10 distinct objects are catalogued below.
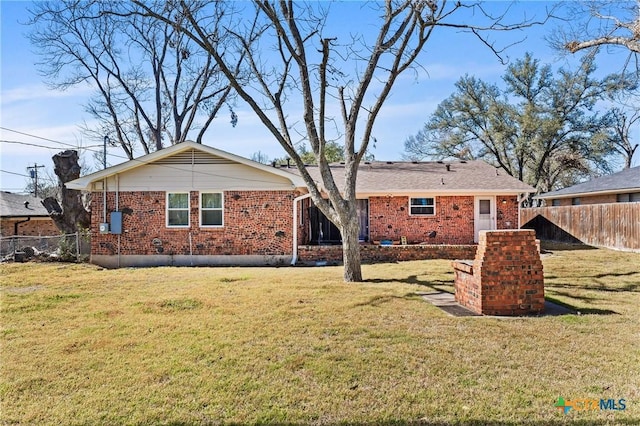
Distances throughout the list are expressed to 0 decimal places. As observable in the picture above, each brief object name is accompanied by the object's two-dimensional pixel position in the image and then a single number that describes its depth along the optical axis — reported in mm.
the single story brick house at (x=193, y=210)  14484
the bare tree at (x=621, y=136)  29781
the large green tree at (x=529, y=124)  29438
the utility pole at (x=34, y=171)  37753
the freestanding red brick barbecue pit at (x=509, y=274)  6070
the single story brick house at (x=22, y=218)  25719
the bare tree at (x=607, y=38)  11641
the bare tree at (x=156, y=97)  23250
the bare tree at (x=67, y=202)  17828
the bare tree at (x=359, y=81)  9688
